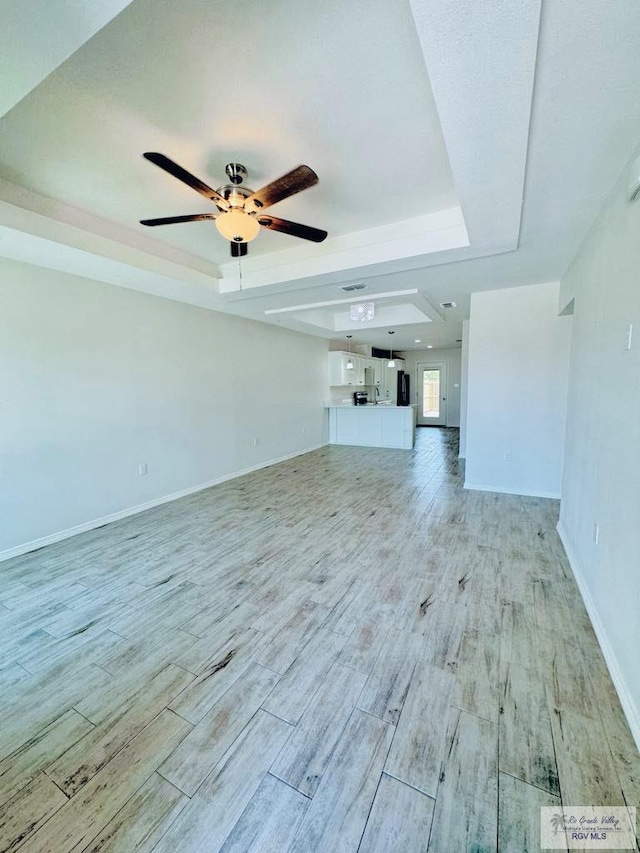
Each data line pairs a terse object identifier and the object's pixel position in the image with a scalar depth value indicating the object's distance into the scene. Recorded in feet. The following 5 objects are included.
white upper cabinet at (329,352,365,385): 25.18
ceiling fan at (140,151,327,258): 5.87
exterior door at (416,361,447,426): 35.22
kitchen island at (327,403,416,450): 23.30
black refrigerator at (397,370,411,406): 35.22
